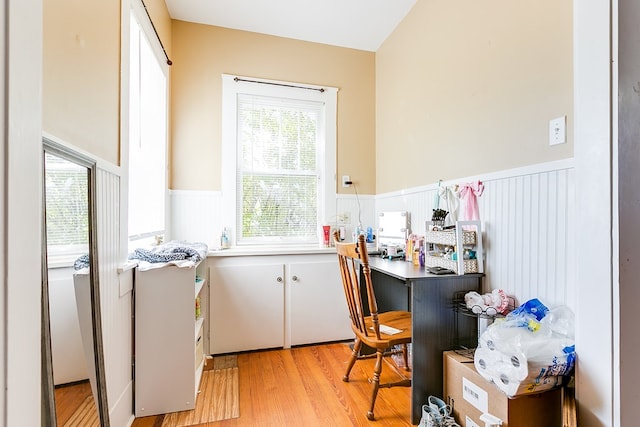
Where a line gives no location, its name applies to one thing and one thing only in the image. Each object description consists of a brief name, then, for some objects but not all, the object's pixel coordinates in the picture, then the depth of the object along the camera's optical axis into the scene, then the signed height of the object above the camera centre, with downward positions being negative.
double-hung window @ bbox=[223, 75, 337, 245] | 2.71 +0.47
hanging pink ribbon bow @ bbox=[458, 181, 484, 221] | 1.77 +0.08
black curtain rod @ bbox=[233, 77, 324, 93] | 2.70 +1.14
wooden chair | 1.67 -0.69
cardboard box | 1.19 -0.78
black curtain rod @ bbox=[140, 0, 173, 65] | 1.89 +1.20
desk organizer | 1.69 -0.18
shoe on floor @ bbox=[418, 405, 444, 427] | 1.42 -0.96
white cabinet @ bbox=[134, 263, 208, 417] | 1.72 -0.72
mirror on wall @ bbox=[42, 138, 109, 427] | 0.88 -0.29
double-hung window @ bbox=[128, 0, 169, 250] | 1.87 +0.54
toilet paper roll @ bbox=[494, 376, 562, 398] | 1.14 -0.65
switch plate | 1.32 +0.35
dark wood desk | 1.60 -0.61
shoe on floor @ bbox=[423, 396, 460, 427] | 1.42 -0.95
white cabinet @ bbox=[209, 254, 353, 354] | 2.44 -0.74
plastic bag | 1.15 -0.54
